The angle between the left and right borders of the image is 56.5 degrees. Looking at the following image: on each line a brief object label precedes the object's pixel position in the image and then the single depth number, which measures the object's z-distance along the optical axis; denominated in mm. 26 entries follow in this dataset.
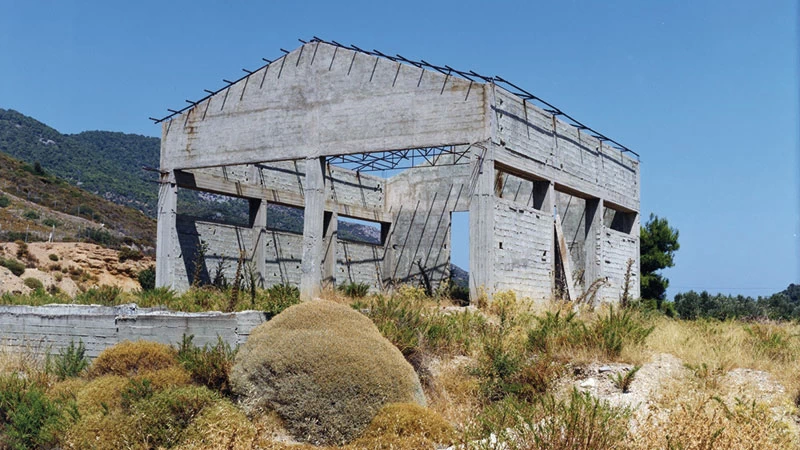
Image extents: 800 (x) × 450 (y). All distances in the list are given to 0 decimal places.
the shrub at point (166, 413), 8289
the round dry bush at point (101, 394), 9281
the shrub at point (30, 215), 44938
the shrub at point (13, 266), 31516
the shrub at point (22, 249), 34688
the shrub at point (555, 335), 12023
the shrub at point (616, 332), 11680
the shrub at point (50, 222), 44844
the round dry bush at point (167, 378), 9773
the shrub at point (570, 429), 6668
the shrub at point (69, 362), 11609
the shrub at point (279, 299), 12104
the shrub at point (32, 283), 30127
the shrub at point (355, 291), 21536
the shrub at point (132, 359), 10672
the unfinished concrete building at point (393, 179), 20891
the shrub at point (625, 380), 10203
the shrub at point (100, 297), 17484
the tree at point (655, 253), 34562
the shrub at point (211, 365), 10000
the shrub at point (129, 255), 37438
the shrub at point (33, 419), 8930
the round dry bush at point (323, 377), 8969
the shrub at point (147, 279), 30338
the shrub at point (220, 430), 7730
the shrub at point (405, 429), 8109
